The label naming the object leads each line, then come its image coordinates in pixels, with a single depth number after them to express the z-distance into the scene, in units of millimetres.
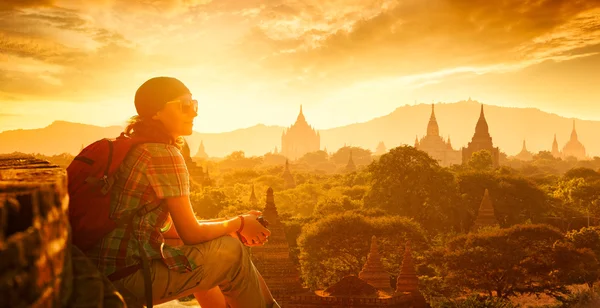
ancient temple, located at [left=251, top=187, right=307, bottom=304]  17000
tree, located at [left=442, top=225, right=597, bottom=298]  26109
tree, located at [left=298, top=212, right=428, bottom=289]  31109
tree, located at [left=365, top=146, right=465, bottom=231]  41000
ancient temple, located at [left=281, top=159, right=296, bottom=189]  78181
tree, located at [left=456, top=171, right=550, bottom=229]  44644
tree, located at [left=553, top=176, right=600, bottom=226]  47875
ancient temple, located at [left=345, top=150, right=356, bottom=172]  107812
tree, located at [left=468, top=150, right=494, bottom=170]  70938
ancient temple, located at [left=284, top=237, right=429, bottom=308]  17531
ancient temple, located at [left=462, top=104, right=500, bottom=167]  97688
